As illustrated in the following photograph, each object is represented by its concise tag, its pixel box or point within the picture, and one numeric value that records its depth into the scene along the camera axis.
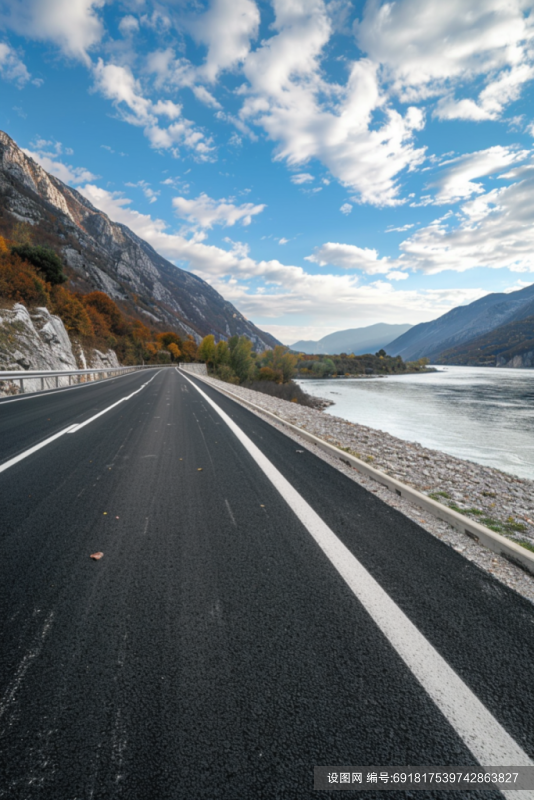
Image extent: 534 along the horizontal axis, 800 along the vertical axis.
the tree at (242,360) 58.91
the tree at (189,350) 108.78
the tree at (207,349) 81.03
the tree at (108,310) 59.09
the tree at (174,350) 100.44
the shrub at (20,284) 23.92
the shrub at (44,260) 32.00
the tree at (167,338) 102.78
